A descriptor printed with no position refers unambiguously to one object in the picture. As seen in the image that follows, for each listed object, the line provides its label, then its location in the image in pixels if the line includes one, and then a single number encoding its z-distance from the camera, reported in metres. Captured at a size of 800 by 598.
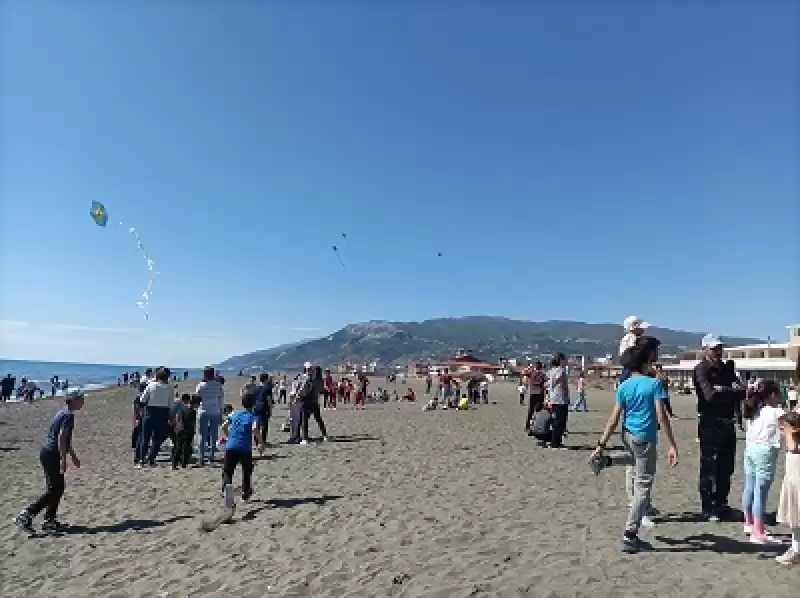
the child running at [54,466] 7.17
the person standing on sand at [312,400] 14.00
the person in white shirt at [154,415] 11.21
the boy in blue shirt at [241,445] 7.68
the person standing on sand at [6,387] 37.94
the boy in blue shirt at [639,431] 5.23
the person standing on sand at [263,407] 12.30
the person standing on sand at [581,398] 25.81
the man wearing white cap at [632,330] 6.79
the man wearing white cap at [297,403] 13.98
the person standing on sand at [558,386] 11.77
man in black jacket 6.39
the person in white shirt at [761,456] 5.57
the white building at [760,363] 39.56
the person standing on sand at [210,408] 11.33
